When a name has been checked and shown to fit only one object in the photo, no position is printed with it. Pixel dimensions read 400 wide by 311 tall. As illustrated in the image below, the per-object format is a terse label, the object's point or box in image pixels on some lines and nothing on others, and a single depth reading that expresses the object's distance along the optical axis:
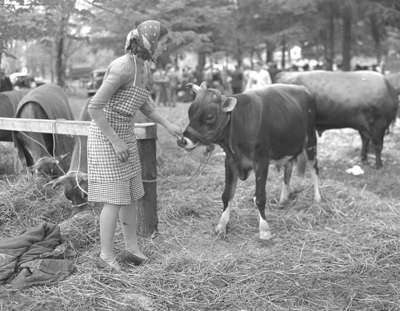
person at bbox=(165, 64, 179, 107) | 20.55
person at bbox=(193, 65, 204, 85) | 24.28
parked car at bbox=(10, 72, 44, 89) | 17.82
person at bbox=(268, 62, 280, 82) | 18.95
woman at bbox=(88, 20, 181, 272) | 3.53
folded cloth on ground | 3.70
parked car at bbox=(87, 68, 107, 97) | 30.39
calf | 4.37
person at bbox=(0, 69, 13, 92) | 11.71
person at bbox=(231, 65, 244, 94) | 22.09
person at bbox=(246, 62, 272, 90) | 14.47
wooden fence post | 4.36
